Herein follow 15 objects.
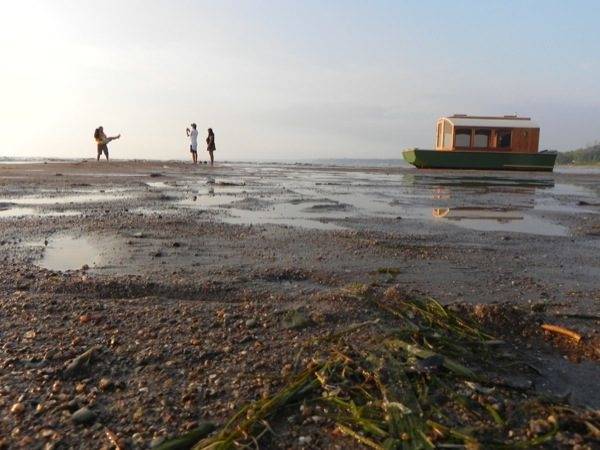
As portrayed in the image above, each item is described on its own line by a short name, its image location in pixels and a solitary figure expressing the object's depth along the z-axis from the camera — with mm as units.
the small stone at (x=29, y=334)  2443
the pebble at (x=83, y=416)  1729
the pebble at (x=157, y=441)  1603
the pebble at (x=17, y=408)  1768
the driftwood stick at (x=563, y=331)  2551
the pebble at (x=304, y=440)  1625
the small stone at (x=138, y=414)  1754
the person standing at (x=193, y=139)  27666
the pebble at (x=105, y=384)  1966
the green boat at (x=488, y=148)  26484
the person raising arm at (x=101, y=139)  28703
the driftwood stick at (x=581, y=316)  2866
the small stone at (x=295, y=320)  2604
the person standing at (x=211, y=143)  29900
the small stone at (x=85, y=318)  2670
